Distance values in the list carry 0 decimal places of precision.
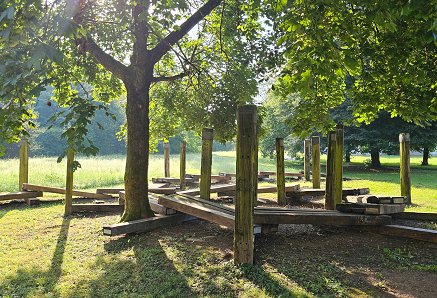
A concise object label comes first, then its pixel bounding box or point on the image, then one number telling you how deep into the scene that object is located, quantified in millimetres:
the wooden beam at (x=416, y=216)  8765
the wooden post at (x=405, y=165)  11719
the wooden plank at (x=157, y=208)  8905
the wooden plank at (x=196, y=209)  6809
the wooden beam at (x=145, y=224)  7584
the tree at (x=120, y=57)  5047
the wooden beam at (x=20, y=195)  12953
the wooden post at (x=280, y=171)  11356
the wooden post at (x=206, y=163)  9250
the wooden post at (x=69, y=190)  10891
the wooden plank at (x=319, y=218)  6875
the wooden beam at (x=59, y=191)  13711
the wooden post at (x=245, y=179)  5855
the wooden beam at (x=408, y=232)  7061
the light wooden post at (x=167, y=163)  19922
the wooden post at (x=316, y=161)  13532
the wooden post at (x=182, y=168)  14844
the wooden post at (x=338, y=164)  8672
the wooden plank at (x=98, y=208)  11570
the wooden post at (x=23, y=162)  14492
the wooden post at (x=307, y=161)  19172
